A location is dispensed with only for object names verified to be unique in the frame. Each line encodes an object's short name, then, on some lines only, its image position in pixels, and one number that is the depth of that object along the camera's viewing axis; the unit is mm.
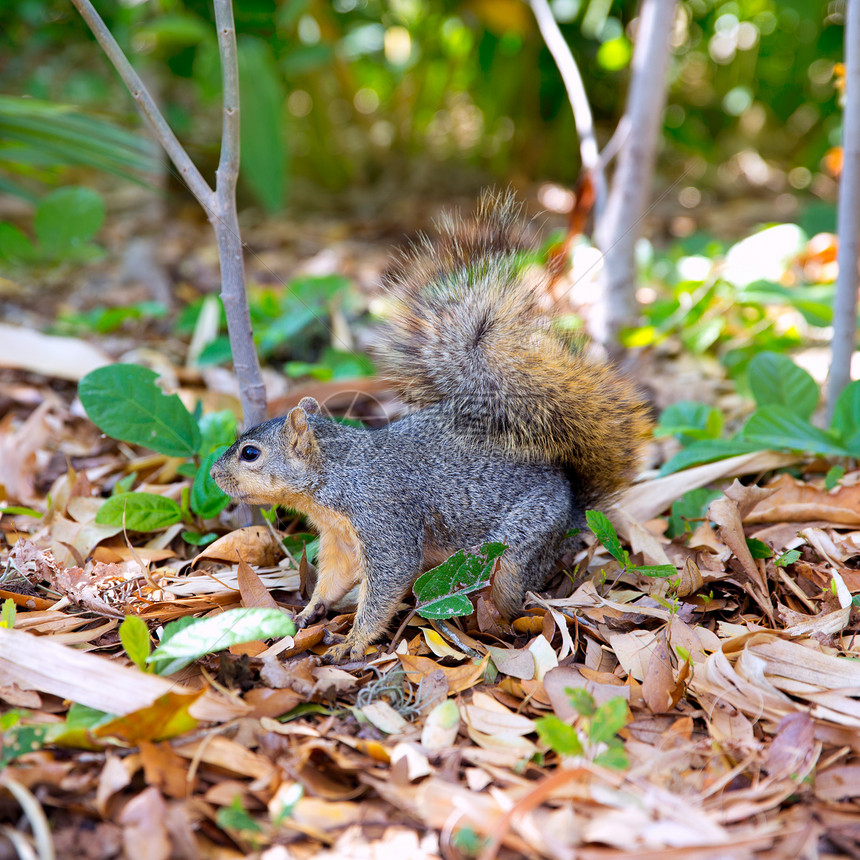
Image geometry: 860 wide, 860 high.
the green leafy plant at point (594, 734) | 1627
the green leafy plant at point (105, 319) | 3656
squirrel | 2281
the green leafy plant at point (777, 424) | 2629
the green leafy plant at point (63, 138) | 3133
